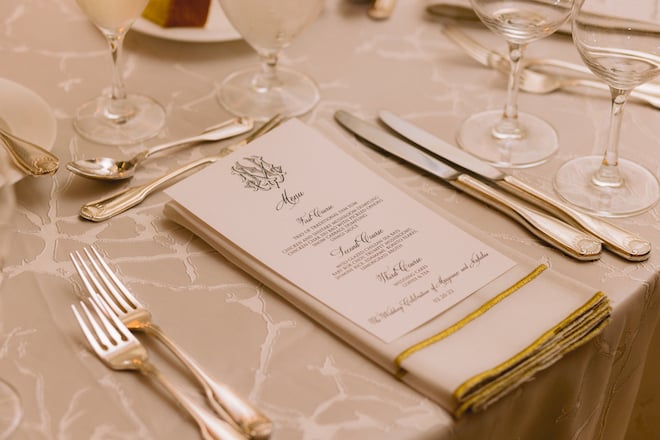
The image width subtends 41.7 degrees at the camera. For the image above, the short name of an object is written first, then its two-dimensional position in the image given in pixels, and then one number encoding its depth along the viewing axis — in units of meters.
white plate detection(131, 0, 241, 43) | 1.20
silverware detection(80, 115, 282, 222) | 0.92
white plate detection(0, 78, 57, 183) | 0.98
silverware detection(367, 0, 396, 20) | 1.30
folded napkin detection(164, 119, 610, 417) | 0.70
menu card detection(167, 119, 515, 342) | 0.79
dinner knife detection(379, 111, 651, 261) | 0.87
